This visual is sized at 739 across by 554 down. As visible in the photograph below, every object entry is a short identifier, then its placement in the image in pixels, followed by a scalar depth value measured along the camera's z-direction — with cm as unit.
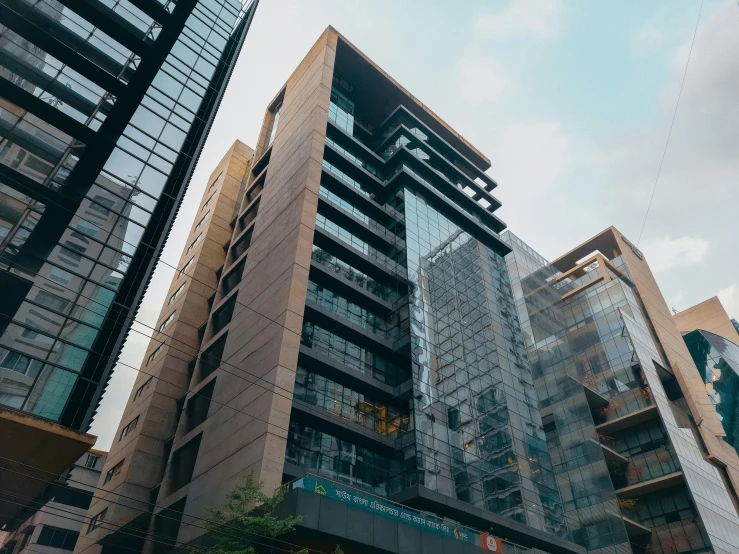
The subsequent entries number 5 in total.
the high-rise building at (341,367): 3369
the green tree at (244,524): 2544
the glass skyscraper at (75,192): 2575
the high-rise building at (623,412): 5141
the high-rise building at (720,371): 7306
